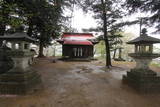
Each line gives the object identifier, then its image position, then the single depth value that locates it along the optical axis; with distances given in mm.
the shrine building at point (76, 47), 17723
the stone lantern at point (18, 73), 5293
